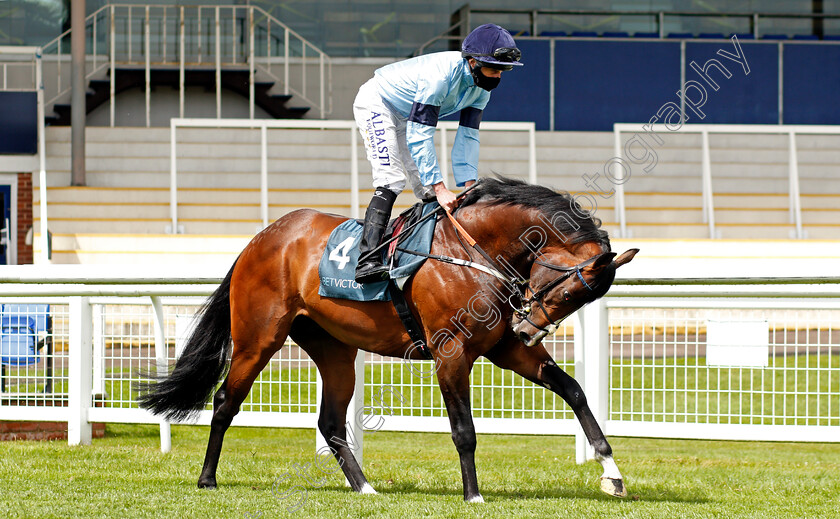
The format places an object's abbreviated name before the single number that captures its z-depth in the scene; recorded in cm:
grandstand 2728
